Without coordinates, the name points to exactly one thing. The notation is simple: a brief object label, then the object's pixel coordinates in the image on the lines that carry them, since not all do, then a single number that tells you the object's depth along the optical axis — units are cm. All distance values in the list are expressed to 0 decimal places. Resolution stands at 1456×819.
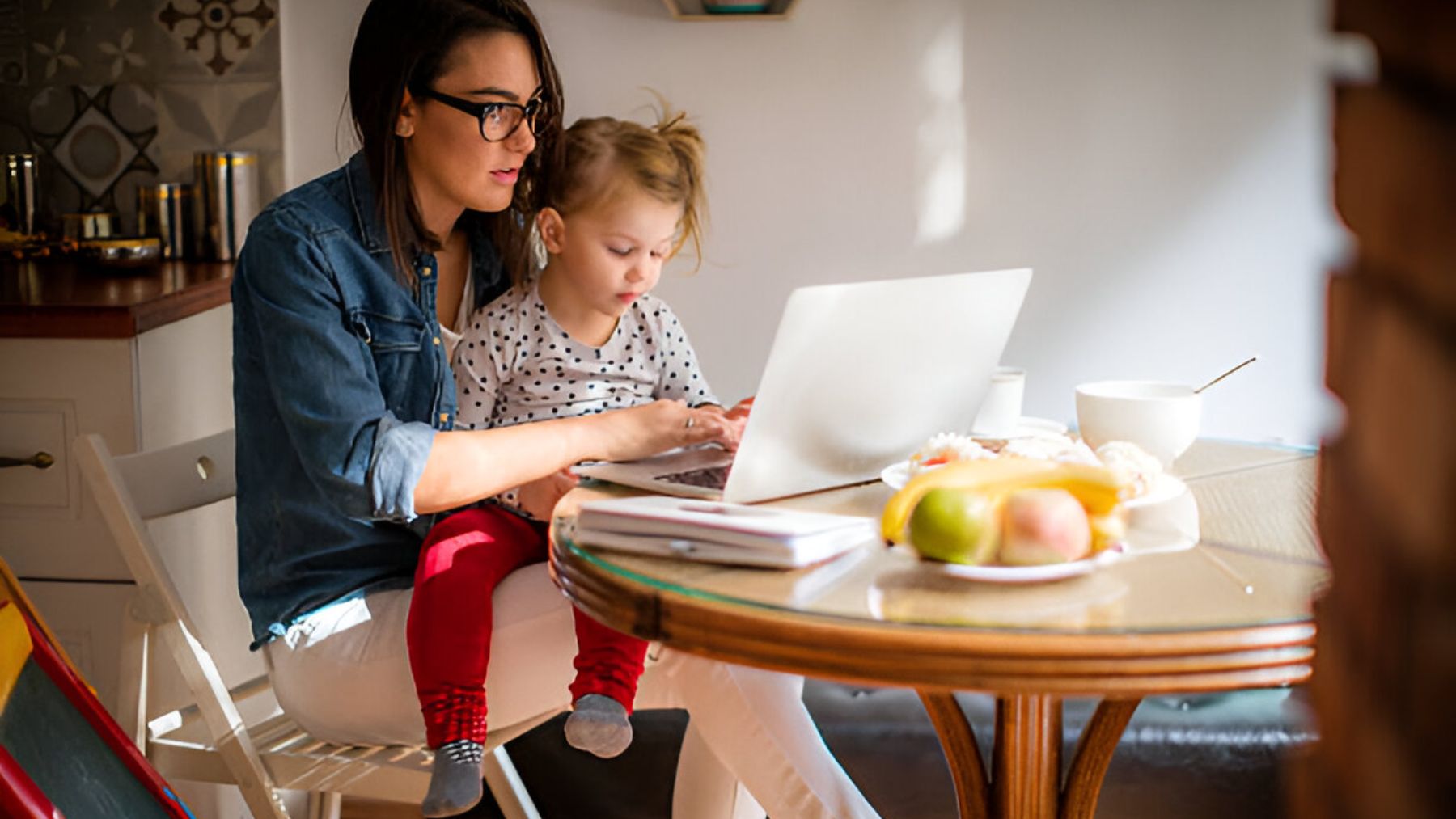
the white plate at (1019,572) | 110
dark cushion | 229
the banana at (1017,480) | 116
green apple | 111
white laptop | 127
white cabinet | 208
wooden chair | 158
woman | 150
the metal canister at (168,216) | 273
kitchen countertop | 207
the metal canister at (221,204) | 270
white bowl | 147
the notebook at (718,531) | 115
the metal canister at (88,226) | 269
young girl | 186
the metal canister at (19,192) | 272
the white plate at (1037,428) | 166
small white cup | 165
